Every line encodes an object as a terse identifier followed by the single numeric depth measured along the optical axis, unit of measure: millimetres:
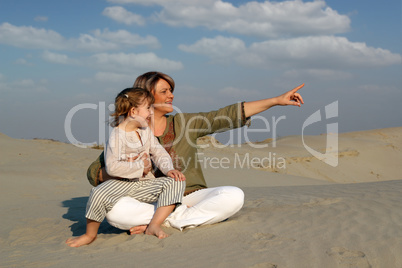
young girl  3568
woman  3715
